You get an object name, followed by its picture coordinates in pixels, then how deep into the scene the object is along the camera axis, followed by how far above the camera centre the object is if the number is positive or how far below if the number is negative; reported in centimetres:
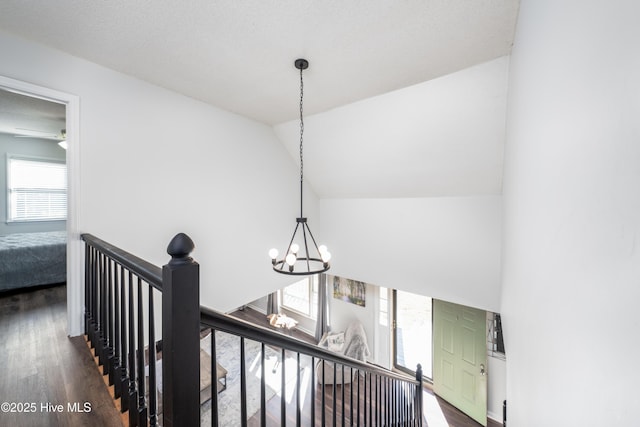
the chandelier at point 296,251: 235 -45
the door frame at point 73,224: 220 -16
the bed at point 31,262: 313 -71
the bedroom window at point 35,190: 461 +29
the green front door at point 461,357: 463 -276
